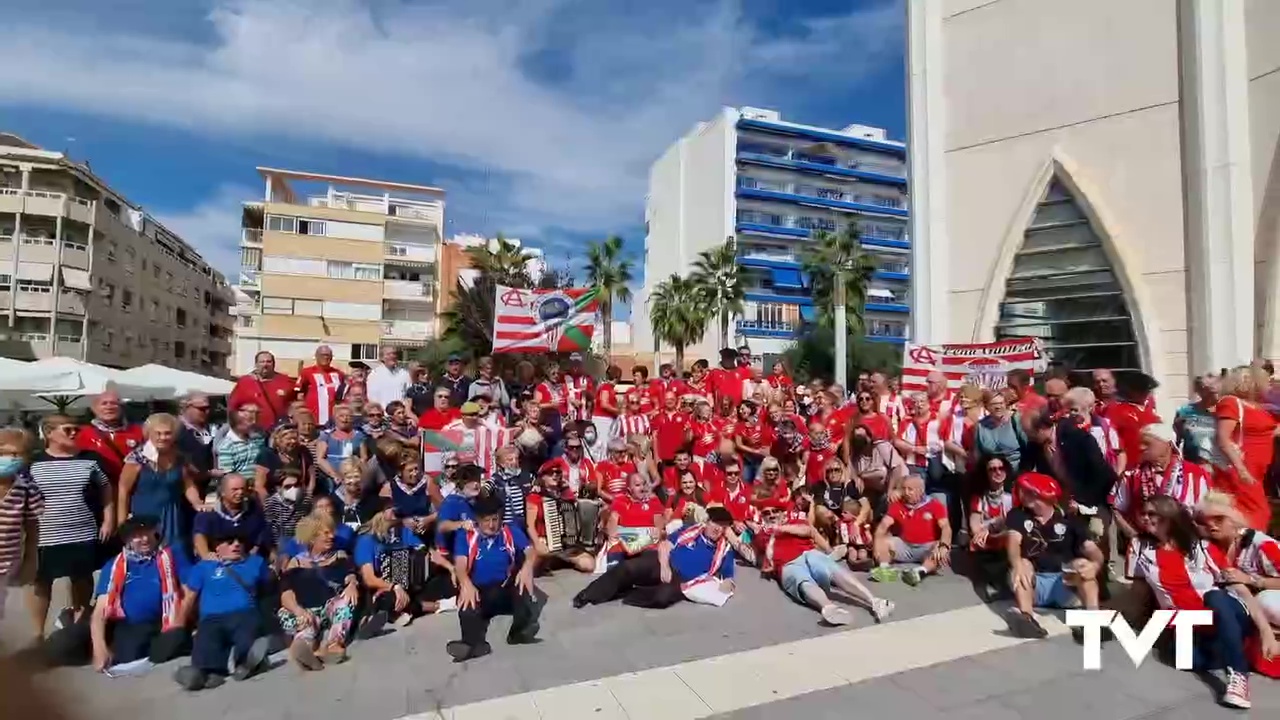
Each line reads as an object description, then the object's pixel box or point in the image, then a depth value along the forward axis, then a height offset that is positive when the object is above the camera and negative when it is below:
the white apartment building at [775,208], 66.44 +18.39
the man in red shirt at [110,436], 5.61 -0.44
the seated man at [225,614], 4.66 -1.58
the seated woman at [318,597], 4.93 -1.56
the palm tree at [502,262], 40.31 +7.32
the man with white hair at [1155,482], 5.43 -0.70
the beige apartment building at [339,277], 49.47 +7.92
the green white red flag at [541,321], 10.90 +1.05
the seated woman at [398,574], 5.67 -1.57
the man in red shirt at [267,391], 7.71 -0.08
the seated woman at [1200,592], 4.50 -1.34
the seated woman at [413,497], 6.20 -0.99
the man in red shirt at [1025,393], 7.12 -0.01
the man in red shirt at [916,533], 7.03 -1.43
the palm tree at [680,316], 51.28 +5.27
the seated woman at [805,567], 5.90 -1.65
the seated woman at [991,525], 6.52 -1.25
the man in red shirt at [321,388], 8.40 -0.04
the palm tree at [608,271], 46.62 +7.77
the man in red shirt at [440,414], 7.91 -0.32
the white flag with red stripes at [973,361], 11.66 +0.52
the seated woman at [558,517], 7.15 -1.35
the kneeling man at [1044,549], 5.67 -1.28
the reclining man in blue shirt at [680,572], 6.35 -1.70
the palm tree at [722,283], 51.81 +7.77
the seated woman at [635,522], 6.93 -1.34
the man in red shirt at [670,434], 8.82 -0.57
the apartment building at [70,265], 40.47 +7.27
